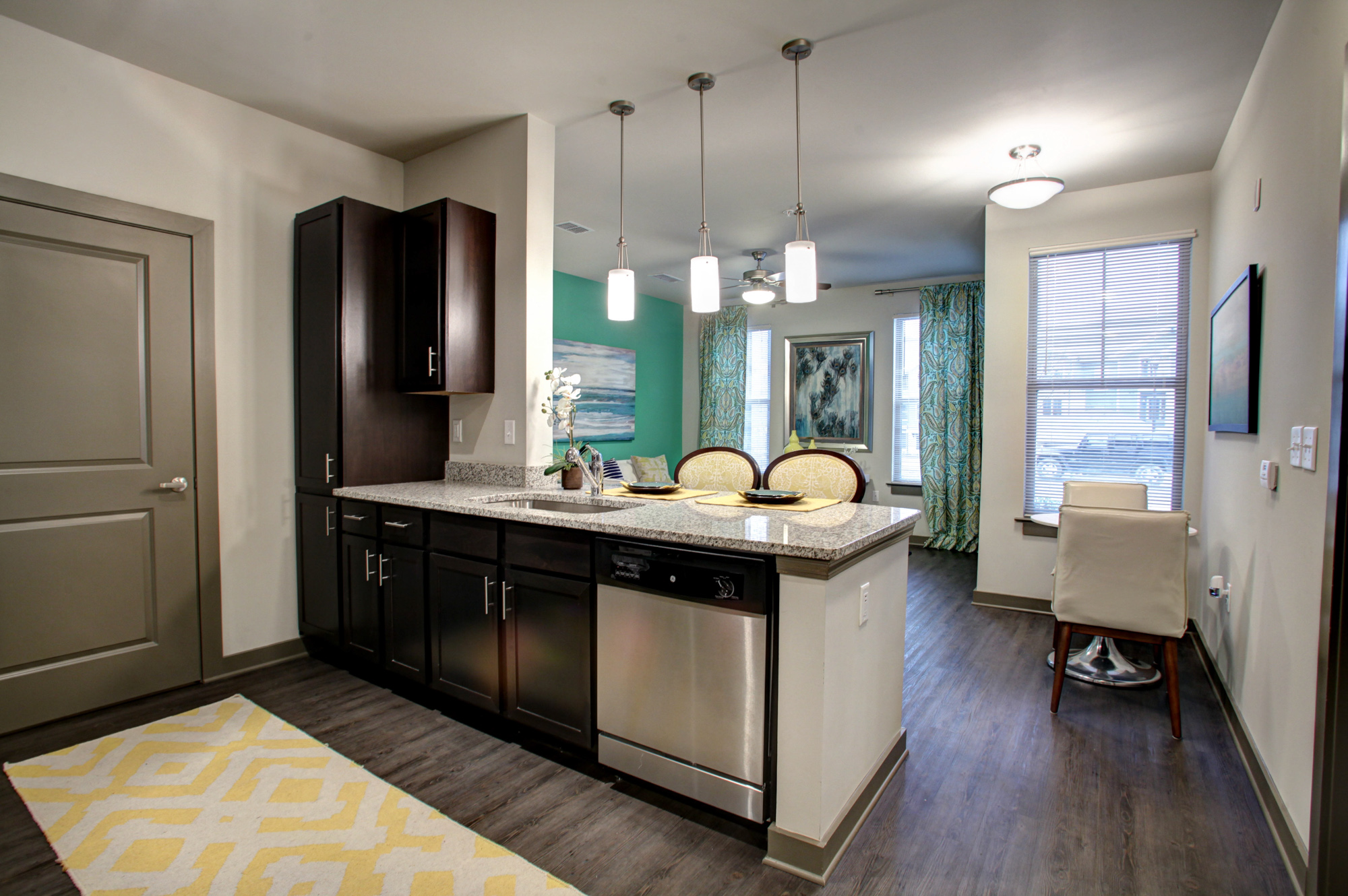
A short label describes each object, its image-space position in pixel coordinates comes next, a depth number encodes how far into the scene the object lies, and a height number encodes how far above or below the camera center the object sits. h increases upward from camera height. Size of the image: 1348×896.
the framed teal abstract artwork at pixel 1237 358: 2.48 +0.32
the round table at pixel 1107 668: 3.07 -1.18
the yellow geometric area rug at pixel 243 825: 1.67 -1.18
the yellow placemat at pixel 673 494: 2.72 -0.30
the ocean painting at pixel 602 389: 6.61 +0.40
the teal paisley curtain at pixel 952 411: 6.36 +0.17
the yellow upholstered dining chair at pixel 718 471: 3.28 -0.23
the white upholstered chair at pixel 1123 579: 2.60 -0.62
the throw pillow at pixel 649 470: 6.19 -0.43
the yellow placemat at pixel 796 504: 2.48 -0.30
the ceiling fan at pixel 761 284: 5.46 +1.26
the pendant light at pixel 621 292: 2.71 +0.57
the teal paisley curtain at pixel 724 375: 7.79 +0.63
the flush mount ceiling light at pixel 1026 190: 3.28 +1.24
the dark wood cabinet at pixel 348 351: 3.05 +0.35
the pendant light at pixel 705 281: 2.46 +0.56
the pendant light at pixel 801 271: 2.28 +0.56
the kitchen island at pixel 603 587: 1.70 -0.62
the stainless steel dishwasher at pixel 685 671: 1.78 -0.72
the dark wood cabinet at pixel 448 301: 3.04 +0.60
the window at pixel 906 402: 6.84 +0.28
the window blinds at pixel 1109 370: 3.88 +0.37
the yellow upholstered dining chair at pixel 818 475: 2.88 -0.22
